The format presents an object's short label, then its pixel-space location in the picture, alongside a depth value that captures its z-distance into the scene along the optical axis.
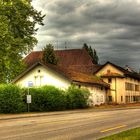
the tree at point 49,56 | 53.45
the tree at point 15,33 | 27.23
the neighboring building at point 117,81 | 48.92
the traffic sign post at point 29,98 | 23.54
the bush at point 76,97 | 29.79
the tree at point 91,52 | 76.30
